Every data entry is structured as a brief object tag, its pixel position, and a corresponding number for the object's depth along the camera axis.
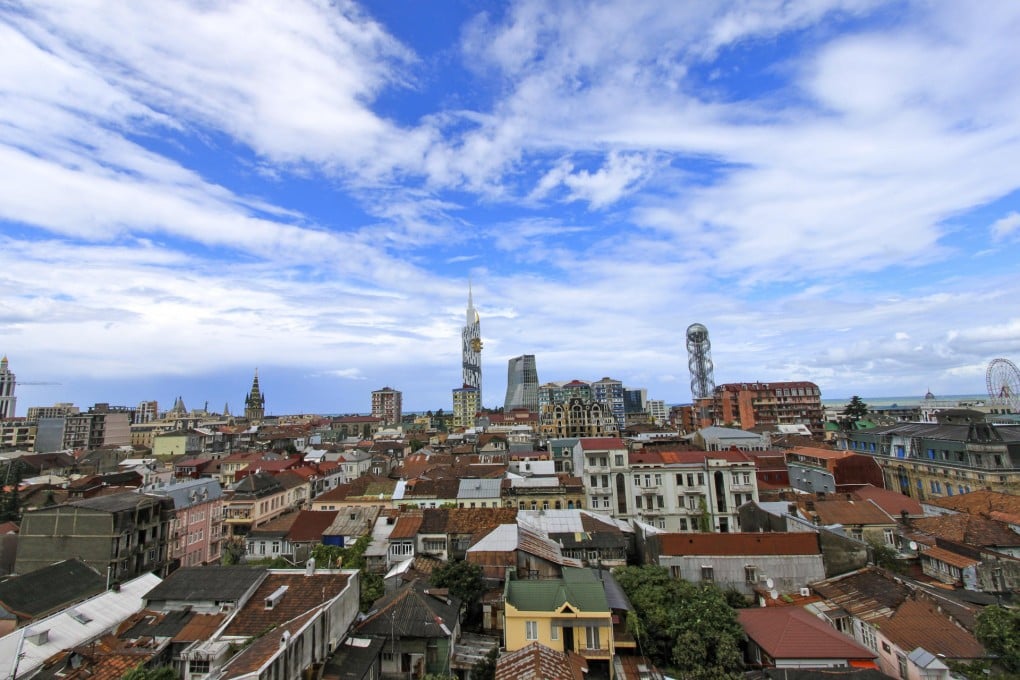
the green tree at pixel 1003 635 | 18.66
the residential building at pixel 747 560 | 31.95
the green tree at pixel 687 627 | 23.45
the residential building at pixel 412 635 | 23.25
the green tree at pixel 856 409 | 117.56
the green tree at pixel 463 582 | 28.91
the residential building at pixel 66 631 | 22.59
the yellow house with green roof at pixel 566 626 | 24.92
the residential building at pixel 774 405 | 113.00
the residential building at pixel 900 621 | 21.73
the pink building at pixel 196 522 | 46.09
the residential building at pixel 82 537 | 38.25
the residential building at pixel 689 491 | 47.53
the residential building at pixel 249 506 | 52.09
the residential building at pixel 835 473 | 55.53
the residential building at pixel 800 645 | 22.20
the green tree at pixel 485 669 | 23.08
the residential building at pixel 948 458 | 49.66
